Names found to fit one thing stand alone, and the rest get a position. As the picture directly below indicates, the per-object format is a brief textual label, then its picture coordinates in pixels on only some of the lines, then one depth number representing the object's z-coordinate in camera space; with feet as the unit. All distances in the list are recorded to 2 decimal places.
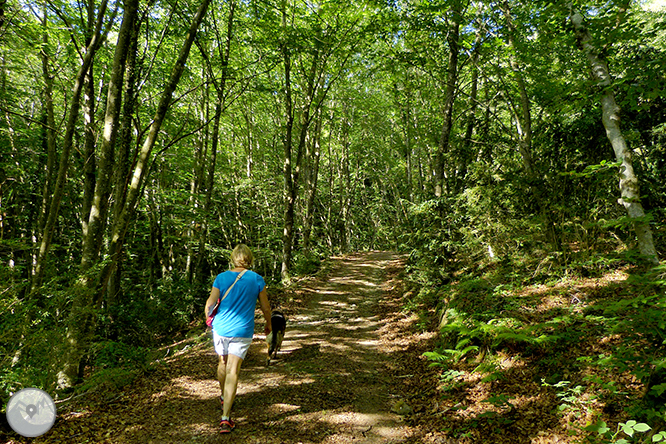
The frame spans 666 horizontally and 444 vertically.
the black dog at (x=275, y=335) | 18.35
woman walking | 11.35
